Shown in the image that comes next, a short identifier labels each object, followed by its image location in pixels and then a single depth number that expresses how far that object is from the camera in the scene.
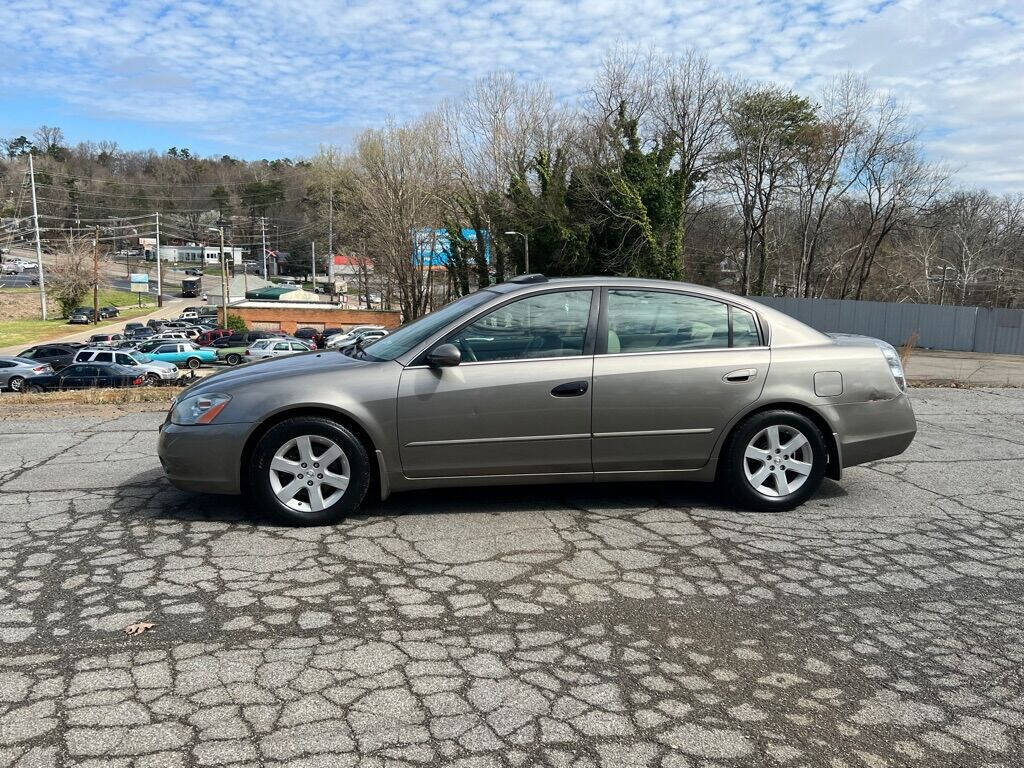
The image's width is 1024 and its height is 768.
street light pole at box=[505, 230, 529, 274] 34.90
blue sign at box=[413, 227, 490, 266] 48.59
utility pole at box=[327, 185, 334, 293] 77.28
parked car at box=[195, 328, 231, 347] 50.66
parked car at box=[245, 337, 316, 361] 36.88
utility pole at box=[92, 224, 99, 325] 66.31
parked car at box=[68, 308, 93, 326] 66.44
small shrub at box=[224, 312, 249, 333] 60.91
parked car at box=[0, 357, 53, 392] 26.02
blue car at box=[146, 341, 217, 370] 36.85
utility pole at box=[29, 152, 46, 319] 68.75
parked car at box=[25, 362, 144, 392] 22.89
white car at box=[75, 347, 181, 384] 27.42
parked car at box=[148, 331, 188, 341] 45.16
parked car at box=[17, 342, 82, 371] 37.61
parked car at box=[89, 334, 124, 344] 49.88
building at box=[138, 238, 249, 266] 134.50
